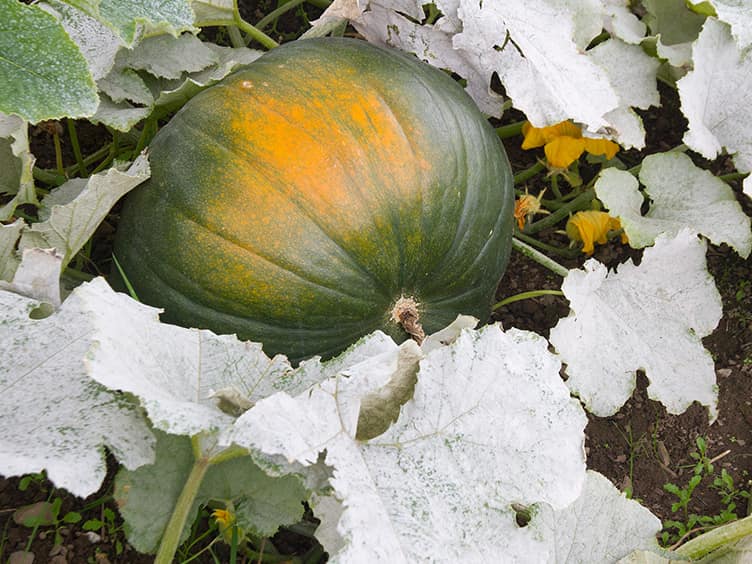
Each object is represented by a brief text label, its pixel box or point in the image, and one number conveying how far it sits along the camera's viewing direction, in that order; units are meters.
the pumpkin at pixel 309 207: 1.30
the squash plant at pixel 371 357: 1.06
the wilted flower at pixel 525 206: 1.76
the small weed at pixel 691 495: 1.63
